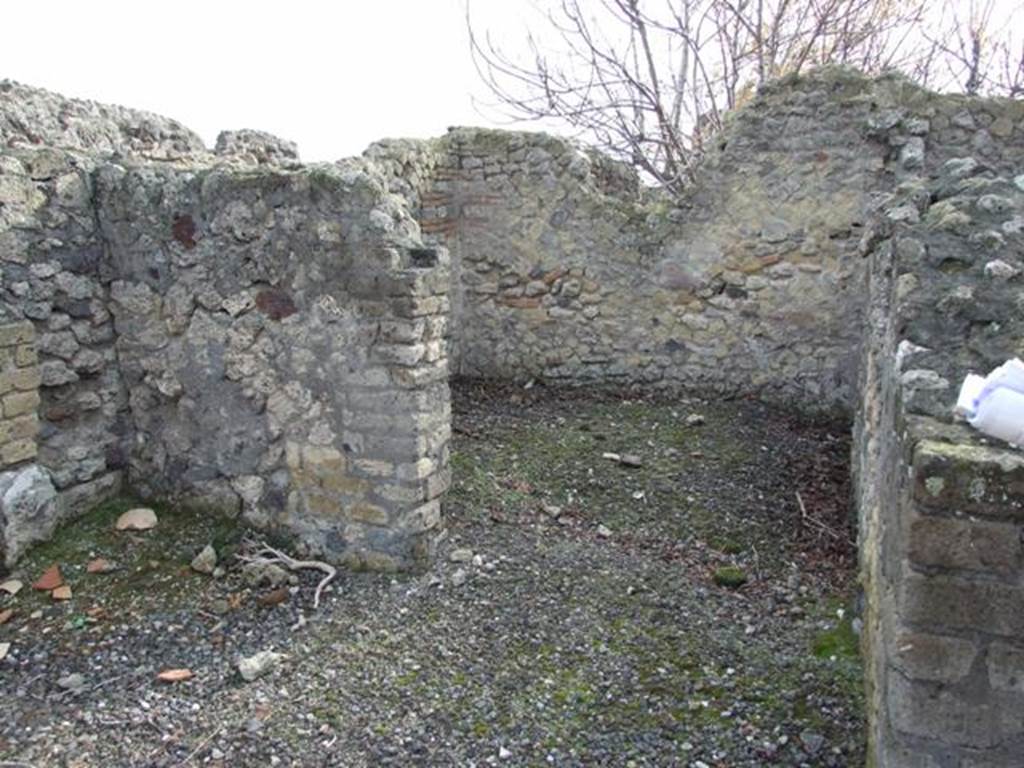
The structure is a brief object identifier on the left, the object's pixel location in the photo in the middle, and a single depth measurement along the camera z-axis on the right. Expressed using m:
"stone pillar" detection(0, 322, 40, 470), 3.83
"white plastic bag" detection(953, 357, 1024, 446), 1.76
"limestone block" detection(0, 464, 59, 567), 3.85
